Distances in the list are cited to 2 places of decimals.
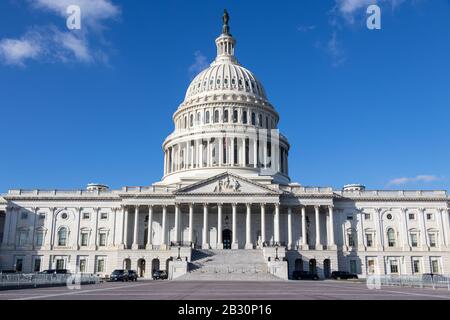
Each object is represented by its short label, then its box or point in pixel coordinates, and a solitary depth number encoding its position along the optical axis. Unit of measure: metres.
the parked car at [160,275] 70.88
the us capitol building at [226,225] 84.44
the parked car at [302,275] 71.25
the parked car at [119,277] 61.05
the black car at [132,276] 62.00
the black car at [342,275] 75.23
